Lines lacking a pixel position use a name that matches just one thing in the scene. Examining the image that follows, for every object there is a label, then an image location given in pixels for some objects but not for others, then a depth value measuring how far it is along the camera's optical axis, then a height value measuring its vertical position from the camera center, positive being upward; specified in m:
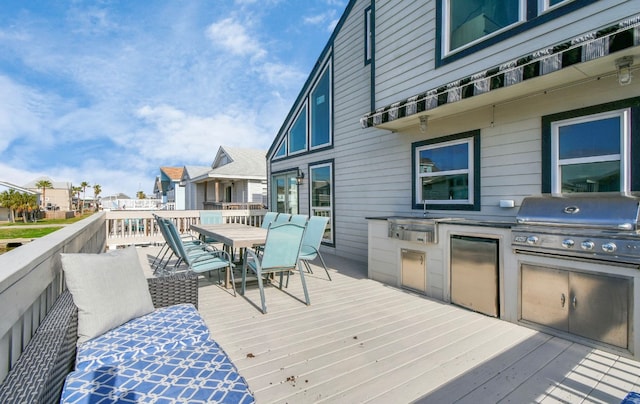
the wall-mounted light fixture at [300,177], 7.64 +0.59
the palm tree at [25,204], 25.55 -0.21
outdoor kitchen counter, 3.06 -0.28
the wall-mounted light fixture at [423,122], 4.17 +1.10
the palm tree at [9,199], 25.27 +0.24
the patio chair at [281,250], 3.39 -0.61
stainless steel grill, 2.28 -0.26
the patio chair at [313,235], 4.54 -0.56
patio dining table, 3.70 -0.50
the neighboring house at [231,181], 12.59 +0.97
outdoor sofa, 1.14 -0.76
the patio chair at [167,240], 4.09 -0.74
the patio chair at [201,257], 3.55 -0.77
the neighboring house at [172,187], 19.65 +0.98
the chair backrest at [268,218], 5.99 -0.39
